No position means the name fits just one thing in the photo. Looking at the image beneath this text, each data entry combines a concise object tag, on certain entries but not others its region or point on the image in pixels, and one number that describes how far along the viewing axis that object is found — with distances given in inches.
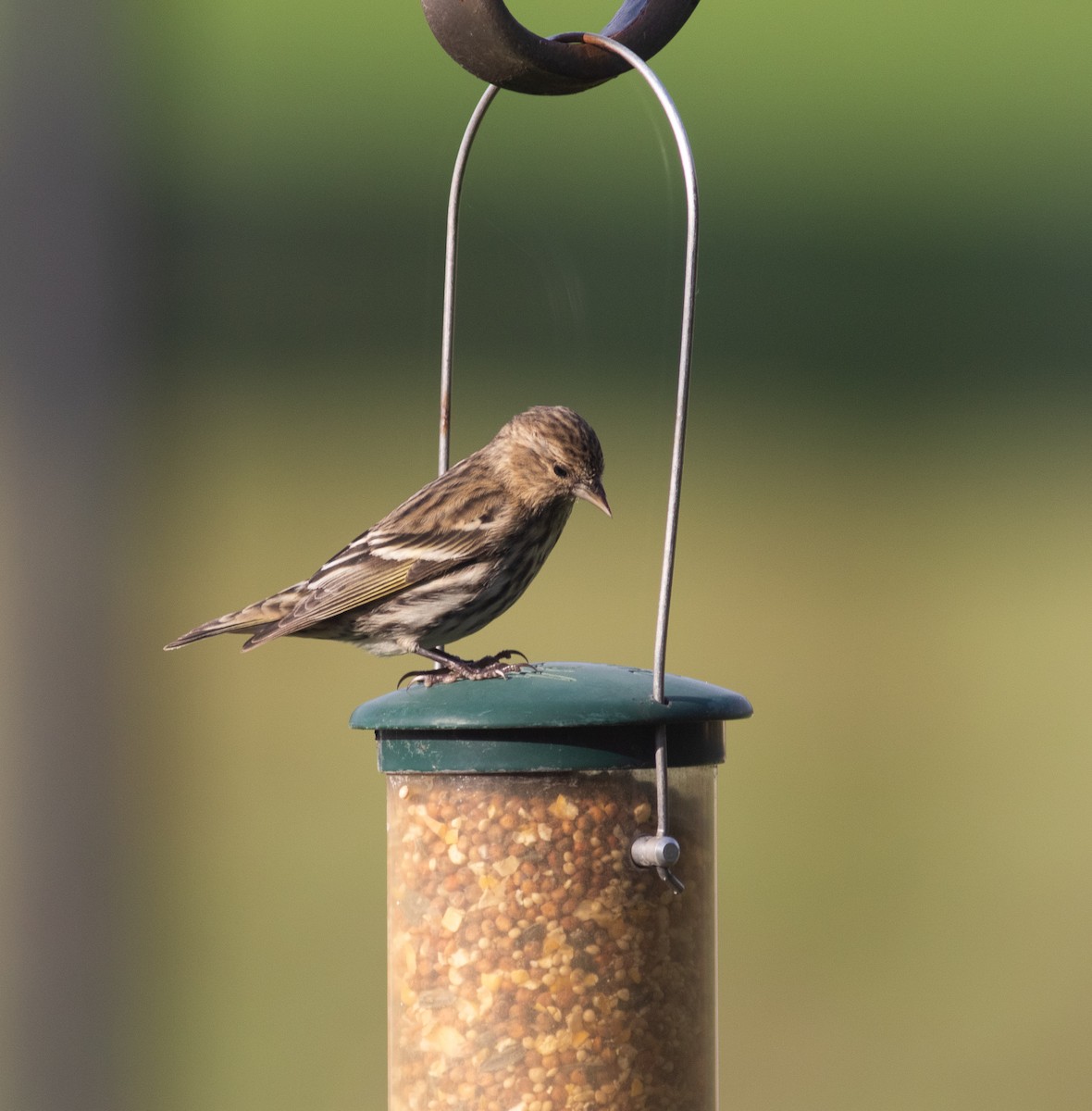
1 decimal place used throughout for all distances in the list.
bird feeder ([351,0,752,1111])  188.2
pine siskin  225.5
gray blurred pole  442.9
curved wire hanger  175.6
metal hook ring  178.4
